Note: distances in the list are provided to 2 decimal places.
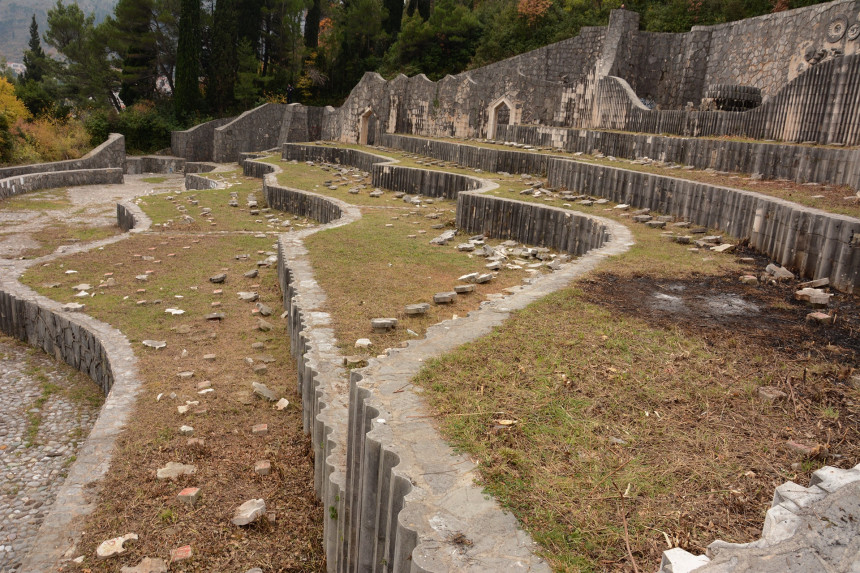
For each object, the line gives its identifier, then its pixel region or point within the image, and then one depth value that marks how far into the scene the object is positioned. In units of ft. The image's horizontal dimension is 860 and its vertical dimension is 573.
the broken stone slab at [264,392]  19.31
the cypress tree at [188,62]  102.58
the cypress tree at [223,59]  107.18
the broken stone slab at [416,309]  20.33
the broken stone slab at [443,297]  21.70
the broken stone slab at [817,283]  19.57
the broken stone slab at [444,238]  32.94
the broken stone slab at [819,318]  16.30
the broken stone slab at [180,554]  12.67
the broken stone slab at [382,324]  18.79
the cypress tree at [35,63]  136.15
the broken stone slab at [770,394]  11.68
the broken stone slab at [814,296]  17.84
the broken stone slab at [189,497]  14.34
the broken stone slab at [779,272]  20.85
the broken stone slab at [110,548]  12.67
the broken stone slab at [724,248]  24.57
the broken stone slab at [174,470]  15.20
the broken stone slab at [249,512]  13.74
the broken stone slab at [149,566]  12.29
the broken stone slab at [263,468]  15.66
